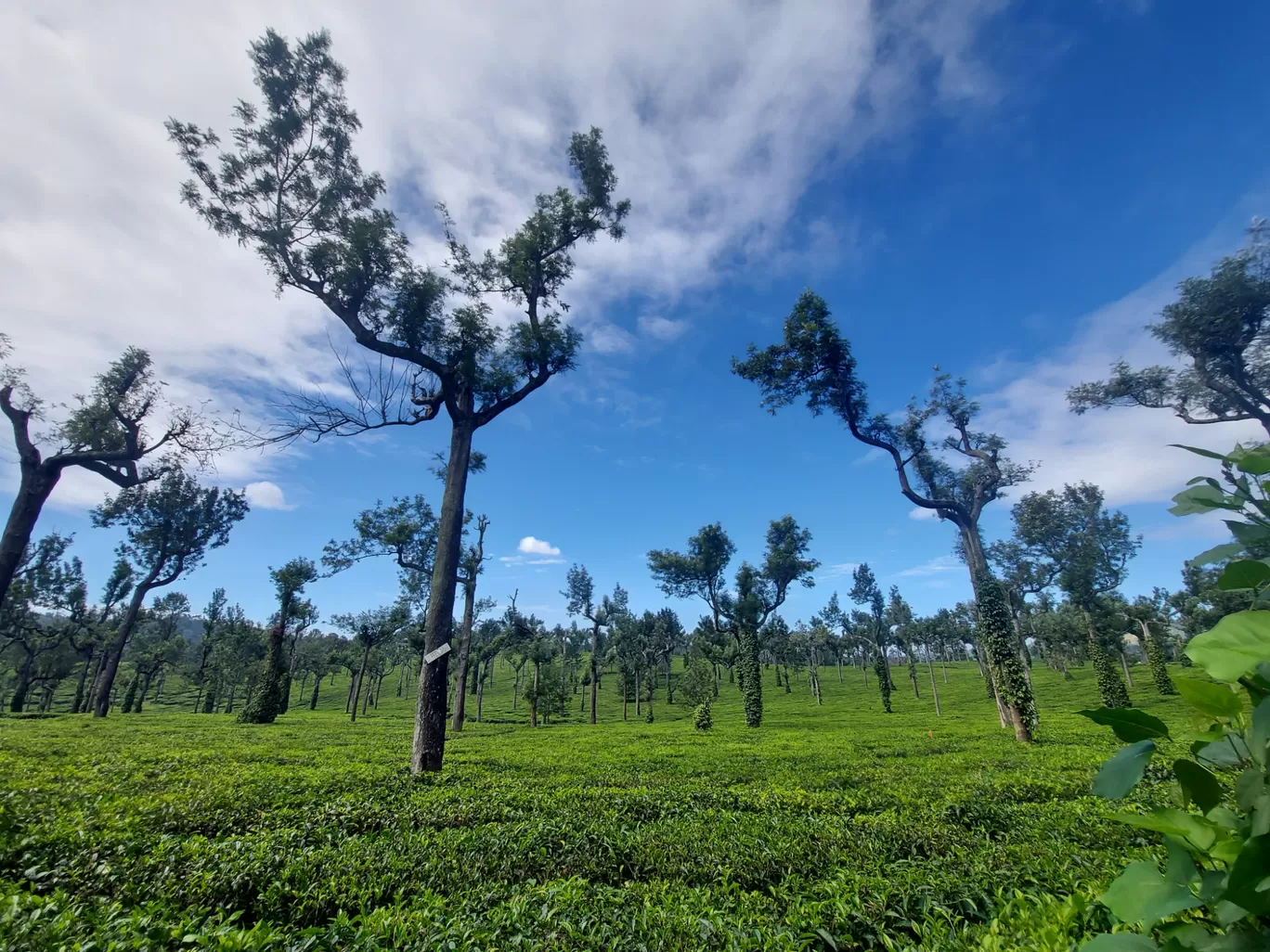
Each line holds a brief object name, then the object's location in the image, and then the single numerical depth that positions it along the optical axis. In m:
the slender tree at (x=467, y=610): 23.62
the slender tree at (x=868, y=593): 60.81
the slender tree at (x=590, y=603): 36.88
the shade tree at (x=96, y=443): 10.72
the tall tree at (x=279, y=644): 28.58
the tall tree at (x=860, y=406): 18.73
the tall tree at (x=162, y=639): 45.22
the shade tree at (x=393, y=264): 10.89
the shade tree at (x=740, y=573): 32.81
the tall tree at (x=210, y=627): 47.00
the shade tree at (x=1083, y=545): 28.86
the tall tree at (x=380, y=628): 36.78
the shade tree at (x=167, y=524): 29.17
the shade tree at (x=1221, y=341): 15.59
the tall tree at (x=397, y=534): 27.44
